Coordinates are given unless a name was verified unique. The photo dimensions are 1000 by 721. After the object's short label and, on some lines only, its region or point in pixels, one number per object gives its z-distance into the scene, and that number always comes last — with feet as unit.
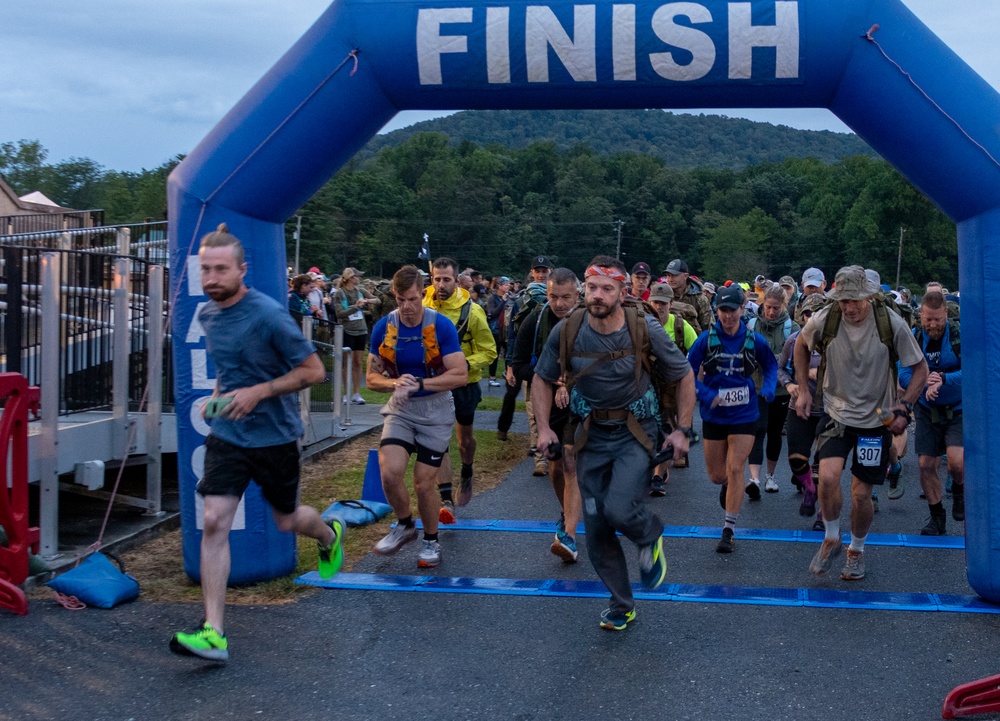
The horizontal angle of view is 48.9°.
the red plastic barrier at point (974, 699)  14.56
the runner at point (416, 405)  23.22
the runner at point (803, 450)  29.17
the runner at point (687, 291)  37.91
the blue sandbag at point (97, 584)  19.58
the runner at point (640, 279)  38.96
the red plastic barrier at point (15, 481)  19.86
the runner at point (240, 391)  16.98
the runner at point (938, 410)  27.68
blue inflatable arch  19.13
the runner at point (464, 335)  29.27
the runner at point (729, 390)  25.71
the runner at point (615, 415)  18.88
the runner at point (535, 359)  23.91
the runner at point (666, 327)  32.55
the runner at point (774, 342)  33.09
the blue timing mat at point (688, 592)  20.36
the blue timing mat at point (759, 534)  26.27
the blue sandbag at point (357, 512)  27.65
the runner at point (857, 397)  22.06
